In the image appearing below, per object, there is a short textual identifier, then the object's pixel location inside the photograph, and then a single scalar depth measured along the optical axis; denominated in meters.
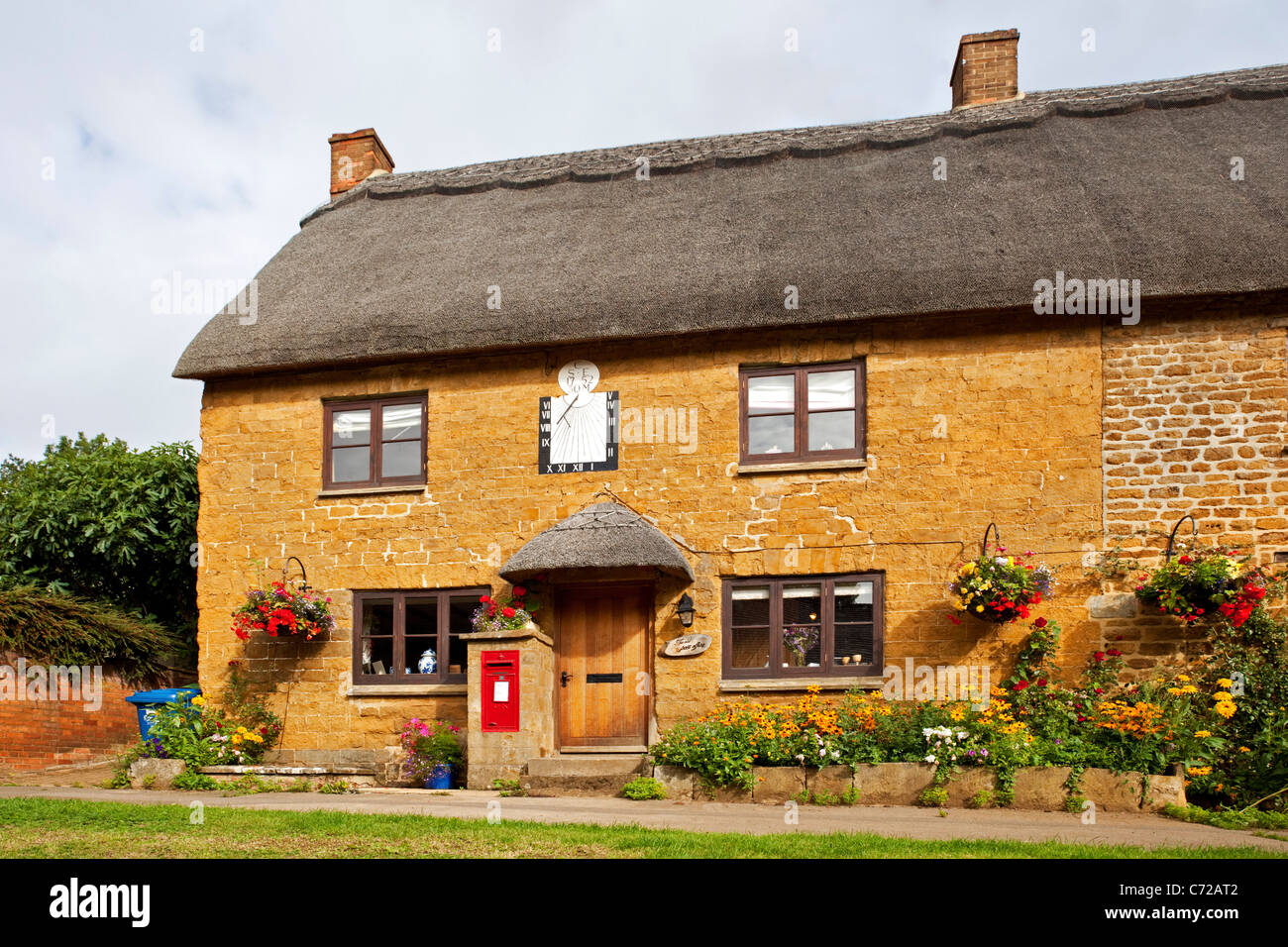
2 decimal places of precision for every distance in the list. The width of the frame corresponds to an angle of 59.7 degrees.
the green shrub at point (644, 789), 10.61
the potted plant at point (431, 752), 11.98
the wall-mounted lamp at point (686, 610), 12.28
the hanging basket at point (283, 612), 12.72
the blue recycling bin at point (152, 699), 13.45
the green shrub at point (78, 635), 14.23
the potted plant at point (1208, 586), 10.56
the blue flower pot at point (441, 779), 11.94
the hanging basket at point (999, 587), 10.95
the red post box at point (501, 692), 11.72
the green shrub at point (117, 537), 17.17
